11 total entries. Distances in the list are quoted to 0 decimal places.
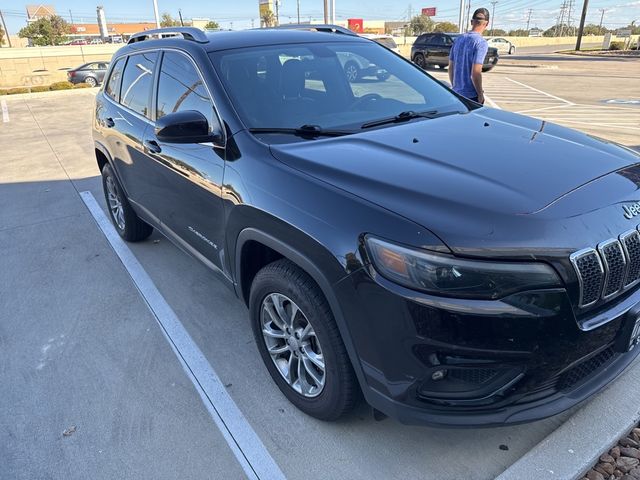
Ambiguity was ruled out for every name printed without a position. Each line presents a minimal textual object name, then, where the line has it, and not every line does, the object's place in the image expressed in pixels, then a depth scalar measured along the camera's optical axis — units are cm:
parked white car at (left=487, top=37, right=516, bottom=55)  4375
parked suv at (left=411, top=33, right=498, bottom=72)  2469
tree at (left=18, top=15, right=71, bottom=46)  6879
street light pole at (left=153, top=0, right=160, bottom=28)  3403
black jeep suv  179
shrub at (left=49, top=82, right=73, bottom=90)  2198
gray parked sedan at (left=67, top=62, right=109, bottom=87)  2388
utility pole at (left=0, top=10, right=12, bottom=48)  7068
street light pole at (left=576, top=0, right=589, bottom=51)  4332
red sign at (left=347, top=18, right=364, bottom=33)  7075
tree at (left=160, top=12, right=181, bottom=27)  8608
